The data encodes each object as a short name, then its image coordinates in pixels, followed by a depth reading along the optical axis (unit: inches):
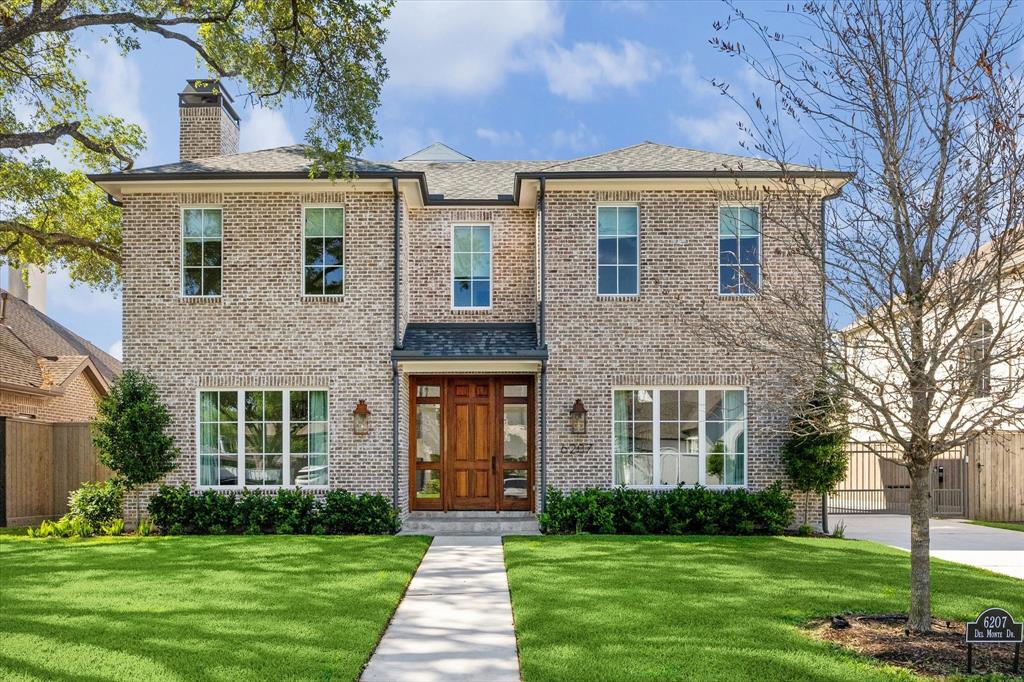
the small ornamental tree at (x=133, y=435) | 551.5
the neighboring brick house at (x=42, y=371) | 763.4
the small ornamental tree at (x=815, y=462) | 556.1
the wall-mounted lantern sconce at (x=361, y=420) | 574.9
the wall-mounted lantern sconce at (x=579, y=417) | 579.2
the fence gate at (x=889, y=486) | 731.4
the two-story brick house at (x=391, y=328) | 580.4
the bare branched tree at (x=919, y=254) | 270.4
